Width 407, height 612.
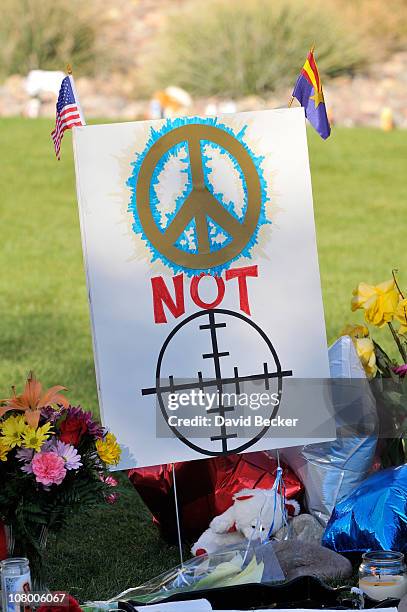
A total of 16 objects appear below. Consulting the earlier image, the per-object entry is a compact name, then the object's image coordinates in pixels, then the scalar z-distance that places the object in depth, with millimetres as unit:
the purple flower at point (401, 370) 7590
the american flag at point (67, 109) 7469
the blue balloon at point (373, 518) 7027
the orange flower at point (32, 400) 6445
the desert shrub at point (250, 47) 27703
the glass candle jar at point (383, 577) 6426
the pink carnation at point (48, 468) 6219
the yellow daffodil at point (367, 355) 7672
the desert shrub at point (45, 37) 28766
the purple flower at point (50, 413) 6467
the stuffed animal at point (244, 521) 7332
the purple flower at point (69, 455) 6289
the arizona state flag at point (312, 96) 7843
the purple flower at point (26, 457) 6273
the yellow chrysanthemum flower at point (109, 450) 6512
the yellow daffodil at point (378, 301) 7586
